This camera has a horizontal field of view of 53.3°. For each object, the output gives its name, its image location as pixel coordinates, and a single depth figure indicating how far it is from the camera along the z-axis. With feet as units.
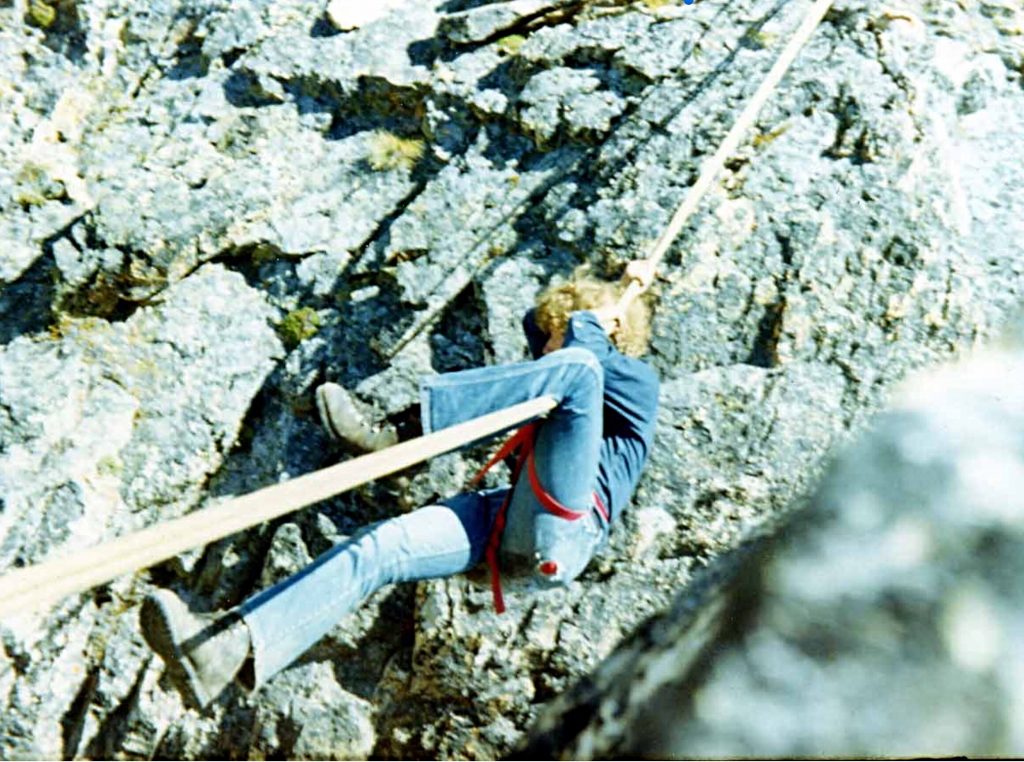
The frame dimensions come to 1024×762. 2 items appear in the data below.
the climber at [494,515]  10.32
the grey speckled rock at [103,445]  14.75
